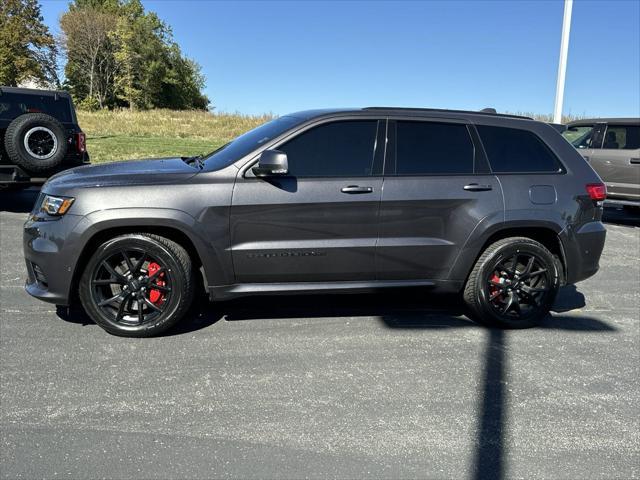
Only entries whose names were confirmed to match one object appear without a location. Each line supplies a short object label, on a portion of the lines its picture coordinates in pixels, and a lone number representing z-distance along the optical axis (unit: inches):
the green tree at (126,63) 2240.4
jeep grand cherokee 152.6
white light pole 565.8
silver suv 372.5
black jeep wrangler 310.2
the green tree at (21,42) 1565.0
